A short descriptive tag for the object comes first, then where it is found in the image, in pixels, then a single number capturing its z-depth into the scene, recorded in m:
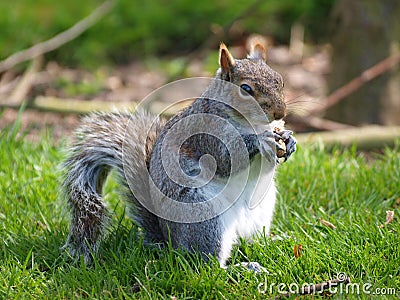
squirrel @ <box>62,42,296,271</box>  4.05
